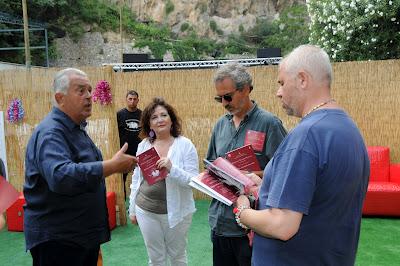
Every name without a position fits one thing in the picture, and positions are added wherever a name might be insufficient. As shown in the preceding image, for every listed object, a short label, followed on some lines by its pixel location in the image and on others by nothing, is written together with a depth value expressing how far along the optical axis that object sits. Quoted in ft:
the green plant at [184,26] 167.94
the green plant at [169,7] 167.94
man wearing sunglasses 8.34
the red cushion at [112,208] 17.76
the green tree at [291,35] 104.69
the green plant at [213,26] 172.55
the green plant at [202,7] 169.89
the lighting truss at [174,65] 60.49
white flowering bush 29.22
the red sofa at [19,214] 17.89
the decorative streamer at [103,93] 17.33
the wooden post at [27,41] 58.97
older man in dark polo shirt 7.46
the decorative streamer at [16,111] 20.62
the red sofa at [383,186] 18.43
